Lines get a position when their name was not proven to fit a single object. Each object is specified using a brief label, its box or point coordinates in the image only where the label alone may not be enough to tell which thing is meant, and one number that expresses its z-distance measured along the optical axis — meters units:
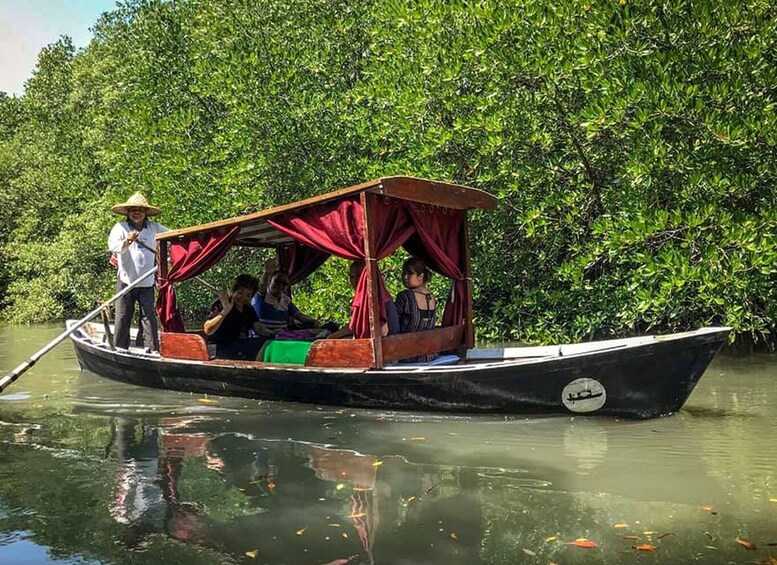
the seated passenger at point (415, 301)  6.98
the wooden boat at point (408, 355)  5.78
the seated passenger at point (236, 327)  7.97
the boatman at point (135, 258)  9.00
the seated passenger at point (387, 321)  6.78
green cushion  7.30
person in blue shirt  8.64
